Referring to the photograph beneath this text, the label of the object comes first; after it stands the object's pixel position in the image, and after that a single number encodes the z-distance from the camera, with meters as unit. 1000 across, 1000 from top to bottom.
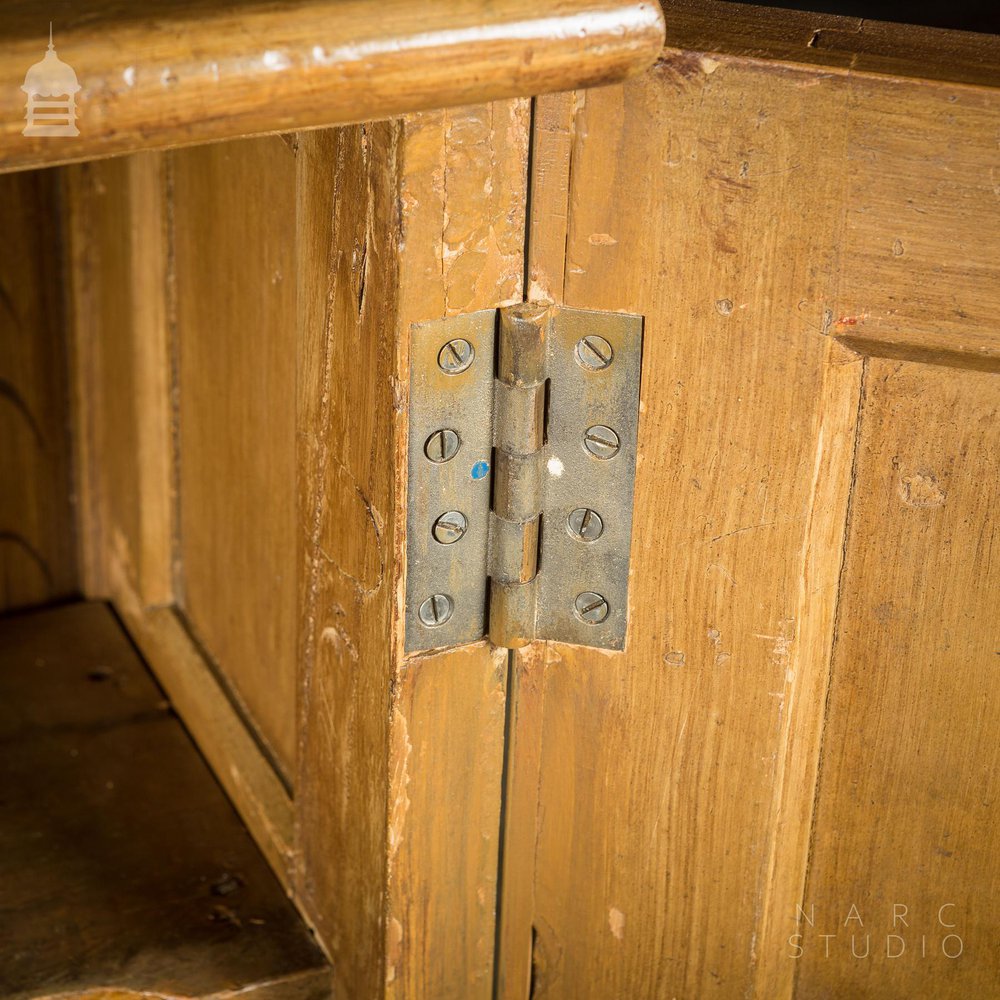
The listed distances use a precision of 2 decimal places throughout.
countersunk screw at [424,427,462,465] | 0.80
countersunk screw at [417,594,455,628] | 0.84
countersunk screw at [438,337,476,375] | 0.79
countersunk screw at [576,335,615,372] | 0.79
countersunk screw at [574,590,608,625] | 0.85
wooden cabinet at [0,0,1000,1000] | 0.72
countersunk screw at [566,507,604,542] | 0.83
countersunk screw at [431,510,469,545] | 0.82
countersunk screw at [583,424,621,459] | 0.81
